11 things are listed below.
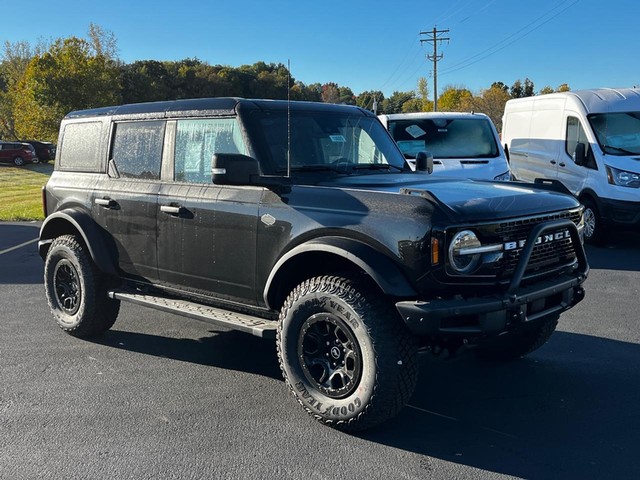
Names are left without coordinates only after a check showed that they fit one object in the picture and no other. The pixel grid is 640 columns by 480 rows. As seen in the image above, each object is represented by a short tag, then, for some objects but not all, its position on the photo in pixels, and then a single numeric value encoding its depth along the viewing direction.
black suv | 3.53
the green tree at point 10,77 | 50.38
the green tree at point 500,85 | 74.17
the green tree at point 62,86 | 36.75
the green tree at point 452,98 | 67.94
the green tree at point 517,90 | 70.69
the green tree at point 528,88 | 72.38
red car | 38.25
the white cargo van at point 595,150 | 10.02
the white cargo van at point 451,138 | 10.11
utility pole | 56.16
